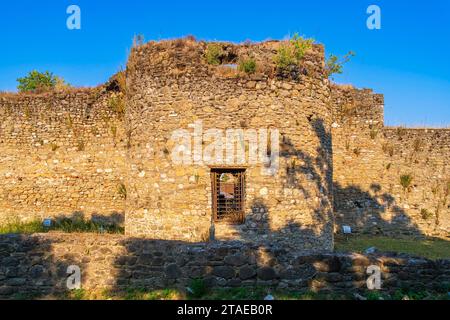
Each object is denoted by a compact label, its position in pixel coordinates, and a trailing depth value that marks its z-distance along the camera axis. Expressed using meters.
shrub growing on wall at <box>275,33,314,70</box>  12.69
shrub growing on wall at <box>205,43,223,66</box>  12.70
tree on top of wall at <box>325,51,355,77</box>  18.72
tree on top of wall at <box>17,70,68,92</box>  31.09
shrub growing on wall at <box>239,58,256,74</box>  12.59
